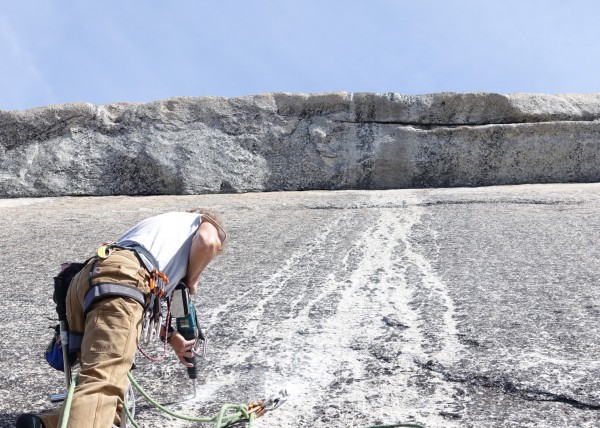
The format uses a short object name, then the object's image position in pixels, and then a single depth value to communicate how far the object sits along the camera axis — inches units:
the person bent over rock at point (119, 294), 101.2
